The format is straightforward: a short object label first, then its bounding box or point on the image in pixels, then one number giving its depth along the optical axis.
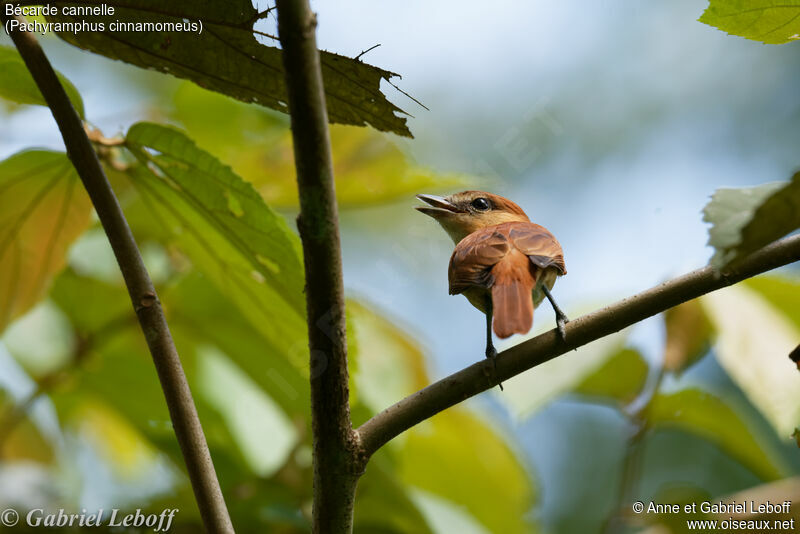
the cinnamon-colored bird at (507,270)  3.24
